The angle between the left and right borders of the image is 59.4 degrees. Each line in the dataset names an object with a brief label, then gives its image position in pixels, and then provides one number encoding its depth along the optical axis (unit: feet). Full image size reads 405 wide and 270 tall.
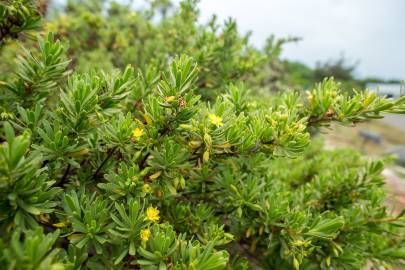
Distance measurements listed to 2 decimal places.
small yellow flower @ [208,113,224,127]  1.07
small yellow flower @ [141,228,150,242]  0.99
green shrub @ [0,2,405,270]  0.96
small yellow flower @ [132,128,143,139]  1.08
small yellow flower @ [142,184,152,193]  1.07
